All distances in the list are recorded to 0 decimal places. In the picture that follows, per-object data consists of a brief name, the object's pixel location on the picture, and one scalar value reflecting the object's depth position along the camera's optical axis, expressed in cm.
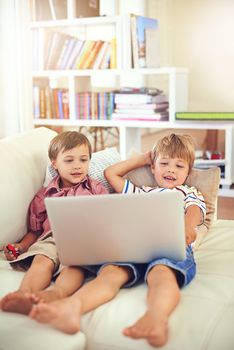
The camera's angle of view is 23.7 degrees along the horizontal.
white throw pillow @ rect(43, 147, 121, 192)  209
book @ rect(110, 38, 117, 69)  466
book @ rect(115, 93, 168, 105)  450
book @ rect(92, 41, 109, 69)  473
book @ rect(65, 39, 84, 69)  486
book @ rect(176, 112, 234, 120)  426
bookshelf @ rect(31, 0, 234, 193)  445
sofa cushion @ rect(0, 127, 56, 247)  189
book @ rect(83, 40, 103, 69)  476
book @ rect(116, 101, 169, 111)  450
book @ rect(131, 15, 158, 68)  455
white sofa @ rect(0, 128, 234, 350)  133
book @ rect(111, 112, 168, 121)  452
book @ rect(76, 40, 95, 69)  480
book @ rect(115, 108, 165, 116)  452
